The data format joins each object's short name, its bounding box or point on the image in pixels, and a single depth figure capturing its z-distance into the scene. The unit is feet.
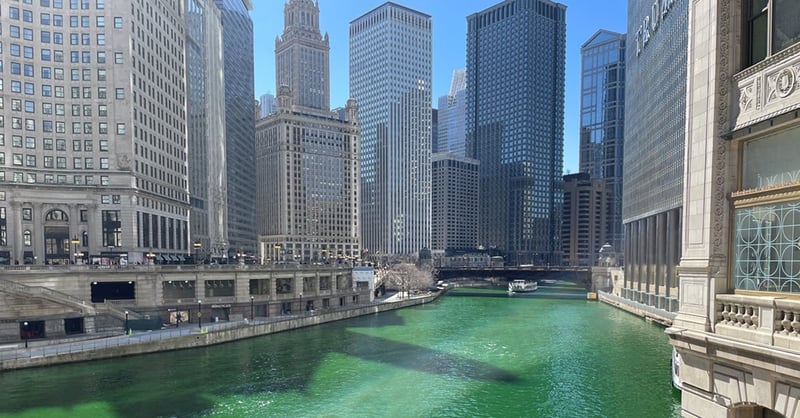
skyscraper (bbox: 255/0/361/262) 631.15
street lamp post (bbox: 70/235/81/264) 242.74
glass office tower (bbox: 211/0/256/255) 538.06
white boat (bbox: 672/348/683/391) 113.50
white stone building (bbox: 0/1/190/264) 242.17
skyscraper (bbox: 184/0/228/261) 388.37
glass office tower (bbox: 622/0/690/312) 262.06
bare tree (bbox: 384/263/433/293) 420.40
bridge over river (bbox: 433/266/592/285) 493.36
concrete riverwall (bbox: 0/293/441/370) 147.54
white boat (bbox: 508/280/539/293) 468.75
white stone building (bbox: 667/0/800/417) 30.63
